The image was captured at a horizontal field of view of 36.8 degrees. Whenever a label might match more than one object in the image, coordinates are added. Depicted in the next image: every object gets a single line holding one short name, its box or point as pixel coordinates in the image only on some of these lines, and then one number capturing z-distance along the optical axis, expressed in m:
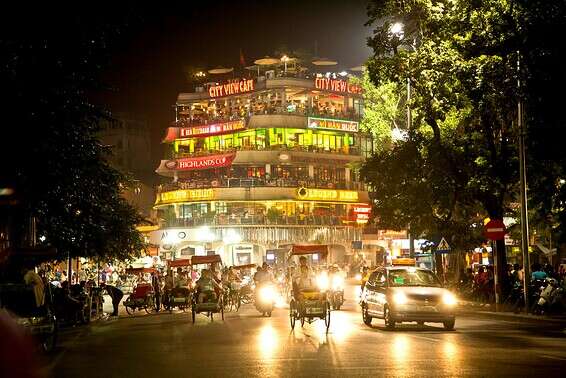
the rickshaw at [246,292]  40.41
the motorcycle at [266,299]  30.95
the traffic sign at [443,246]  36.38
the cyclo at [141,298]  37.28
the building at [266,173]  91.12
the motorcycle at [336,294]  33.93
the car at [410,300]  22.27
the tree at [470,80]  24.47
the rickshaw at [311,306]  22.78
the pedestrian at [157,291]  38.06
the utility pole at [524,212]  29.02
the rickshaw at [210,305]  28.41
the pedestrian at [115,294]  35.97
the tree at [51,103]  17.78
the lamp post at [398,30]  33.66
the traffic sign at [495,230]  31.31
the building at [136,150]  112.41
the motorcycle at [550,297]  27.86
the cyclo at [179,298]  32.97
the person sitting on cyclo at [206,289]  28.75
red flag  107.11
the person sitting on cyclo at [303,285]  23.14
